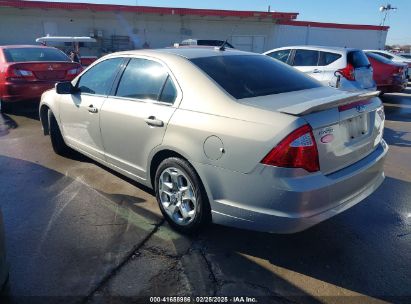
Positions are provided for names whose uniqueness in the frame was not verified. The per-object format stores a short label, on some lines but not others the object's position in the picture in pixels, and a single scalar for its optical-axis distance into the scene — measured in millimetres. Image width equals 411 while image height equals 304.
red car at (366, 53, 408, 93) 10492
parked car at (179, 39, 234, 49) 15156
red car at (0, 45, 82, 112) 7492
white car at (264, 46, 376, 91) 8016
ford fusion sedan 2531
